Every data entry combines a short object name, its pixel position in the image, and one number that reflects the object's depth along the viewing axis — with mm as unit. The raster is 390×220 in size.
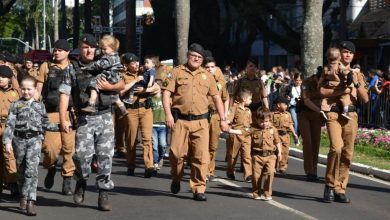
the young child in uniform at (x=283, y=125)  14883
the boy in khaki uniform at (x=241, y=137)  13672
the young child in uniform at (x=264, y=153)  11562
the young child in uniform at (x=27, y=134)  10352
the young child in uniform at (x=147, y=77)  14091
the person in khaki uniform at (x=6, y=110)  11227
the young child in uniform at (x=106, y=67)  10359
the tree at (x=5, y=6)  53406
